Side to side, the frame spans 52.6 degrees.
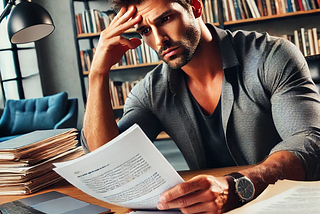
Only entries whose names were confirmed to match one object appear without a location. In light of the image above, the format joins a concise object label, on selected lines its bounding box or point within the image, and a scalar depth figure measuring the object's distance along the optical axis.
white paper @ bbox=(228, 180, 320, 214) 0.56
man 1.04
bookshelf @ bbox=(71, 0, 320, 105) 3.72
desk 0.84
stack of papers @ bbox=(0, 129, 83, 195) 0.97
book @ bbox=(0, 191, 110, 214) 0.75
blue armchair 4.05
